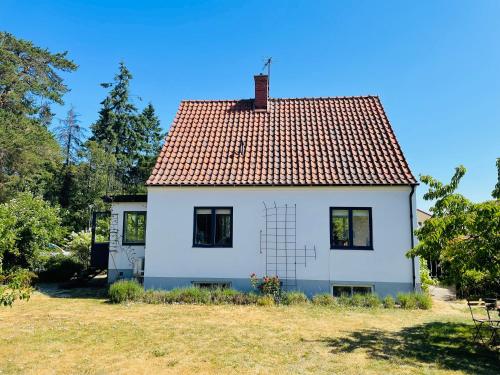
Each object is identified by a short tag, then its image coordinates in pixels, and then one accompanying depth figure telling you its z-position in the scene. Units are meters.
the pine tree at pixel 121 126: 47.38
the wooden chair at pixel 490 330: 8.14
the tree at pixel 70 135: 43.06
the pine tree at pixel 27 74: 28.64
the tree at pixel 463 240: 7.06
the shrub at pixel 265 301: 12.59
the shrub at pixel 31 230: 16.44
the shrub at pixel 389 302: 12.50
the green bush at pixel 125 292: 13.00
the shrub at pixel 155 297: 12.98
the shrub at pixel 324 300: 12.78
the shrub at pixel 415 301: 12.49
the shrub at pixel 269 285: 13.16
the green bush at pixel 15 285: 6.00
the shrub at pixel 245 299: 12.82
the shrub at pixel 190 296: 12.92
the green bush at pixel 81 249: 20.49
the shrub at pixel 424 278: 15.07
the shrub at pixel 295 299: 12.79
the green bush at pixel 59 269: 18.92
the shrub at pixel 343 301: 12.74
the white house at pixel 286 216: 13.51
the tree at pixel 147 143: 47.43
